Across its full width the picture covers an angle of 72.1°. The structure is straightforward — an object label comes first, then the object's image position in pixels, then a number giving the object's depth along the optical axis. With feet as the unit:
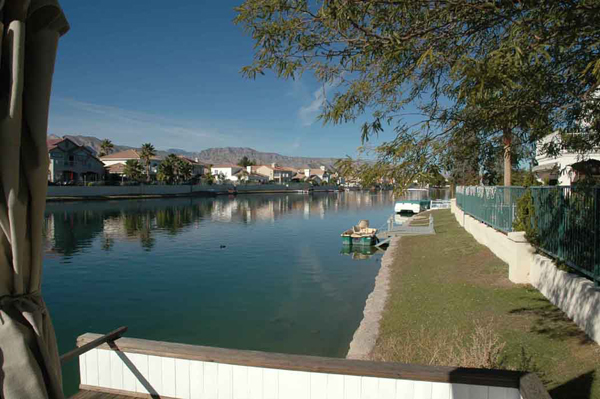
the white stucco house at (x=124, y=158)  319.68
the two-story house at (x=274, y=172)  517.96
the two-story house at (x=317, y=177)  586.86
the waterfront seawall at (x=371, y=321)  25.41
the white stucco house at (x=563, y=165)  43.51
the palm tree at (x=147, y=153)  283.18
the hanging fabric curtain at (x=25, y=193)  6.01
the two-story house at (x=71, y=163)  225.07
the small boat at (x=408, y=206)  164.96
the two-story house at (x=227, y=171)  459.32
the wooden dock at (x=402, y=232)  82.07
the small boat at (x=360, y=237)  84.02
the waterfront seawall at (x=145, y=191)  200.61
